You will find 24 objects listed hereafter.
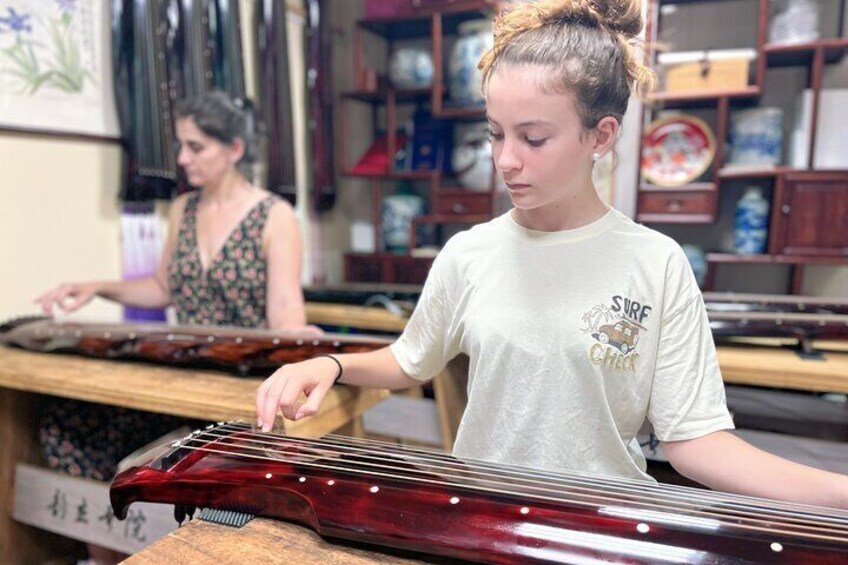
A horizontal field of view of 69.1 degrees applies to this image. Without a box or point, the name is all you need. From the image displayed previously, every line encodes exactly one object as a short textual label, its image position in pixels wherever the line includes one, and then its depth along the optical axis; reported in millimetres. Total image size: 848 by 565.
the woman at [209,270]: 1649
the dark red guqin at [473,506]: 566
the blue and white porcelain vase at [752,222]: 2537
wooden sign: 1395
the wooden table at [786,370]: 1305
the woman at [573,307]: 755
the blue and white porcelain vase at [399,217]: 3035
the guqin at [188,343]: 1301
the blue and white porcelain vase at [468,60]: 2773
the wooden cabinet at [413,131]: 2848
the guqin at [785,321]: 1463
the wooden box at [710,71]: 2484
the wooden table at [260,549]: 626
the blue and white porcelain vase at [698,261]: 2643
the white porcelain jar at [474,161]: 2871
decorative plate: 2676
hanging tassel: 2133
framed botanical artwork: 1758
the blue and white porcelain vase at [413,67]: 2963
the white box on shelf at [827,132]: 2461
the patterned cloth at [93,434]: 1629
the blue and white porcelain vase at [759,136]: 2533
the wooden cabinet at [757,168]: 2424
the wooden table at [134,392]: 1141
